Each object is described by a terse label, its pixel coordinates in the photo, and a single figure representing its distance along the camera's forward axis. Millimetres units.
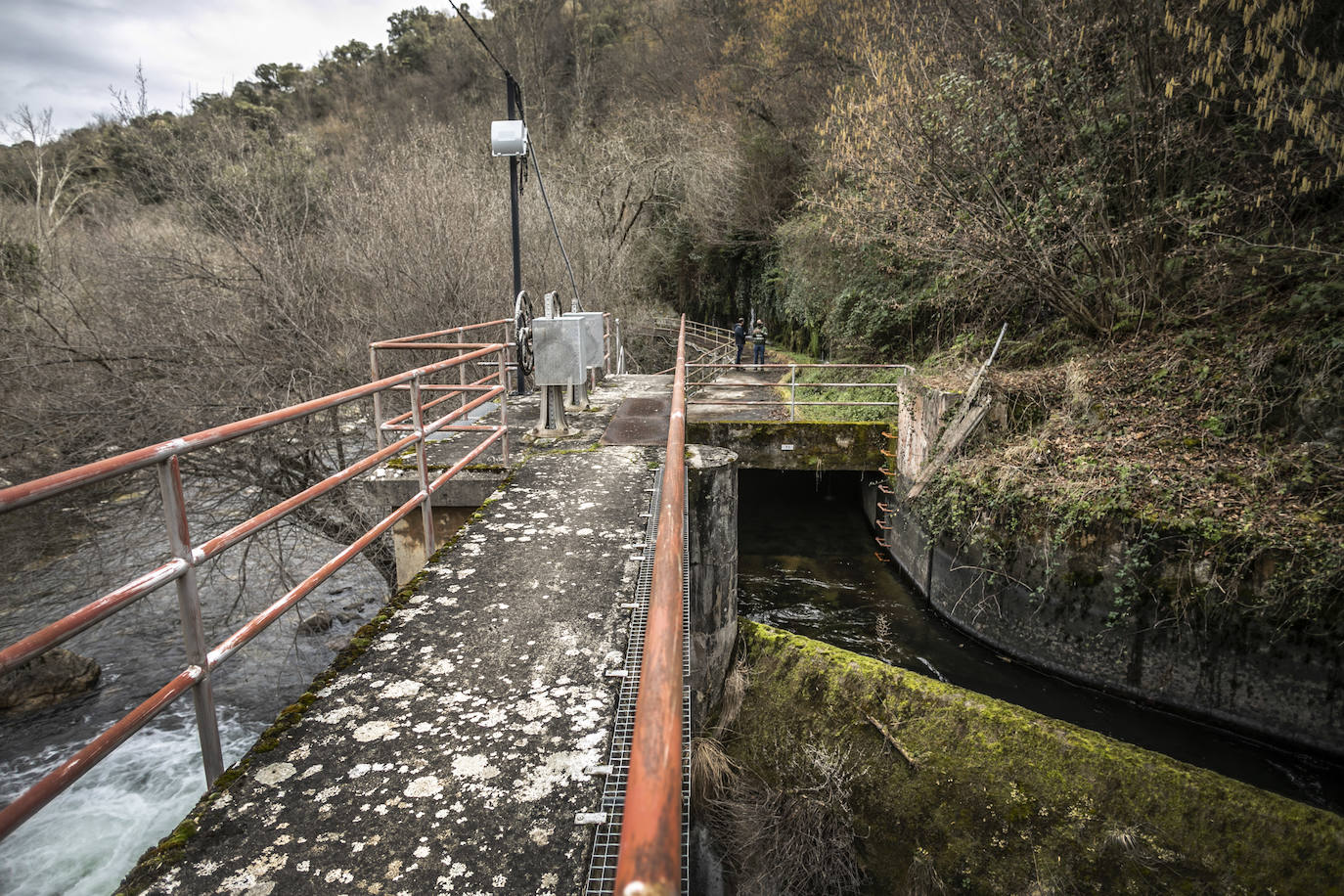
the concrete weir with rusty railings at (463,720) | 1552
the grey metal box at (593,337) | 6684
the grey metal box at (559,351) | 5996
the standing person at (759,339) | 18953
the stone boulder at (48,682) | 8633
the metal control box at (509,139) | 8070
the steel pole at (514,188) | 8844
